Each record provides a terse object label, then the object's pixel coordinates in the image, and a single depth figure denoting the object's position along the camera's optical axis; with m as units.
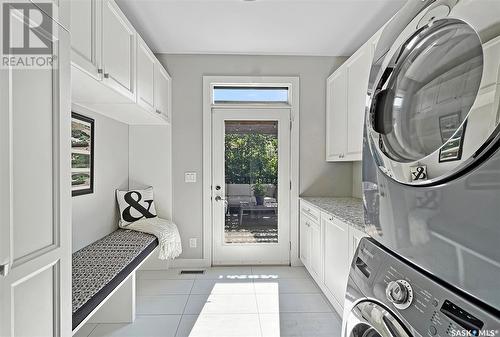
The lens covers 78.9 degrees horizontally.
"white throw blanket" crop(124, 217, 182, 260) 3.11
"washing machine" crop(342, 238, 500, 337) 0.63
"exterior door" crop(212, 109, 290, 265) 3.83
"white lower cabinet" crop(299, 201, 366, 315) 2.16
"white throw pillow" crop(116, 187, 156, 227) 3.36
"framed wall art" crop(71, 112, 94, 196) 2.45
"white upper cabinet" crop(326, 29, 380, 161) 2.62
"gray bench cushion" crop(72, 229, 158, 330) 1.64
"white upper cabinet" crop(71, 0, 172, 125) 1.68
